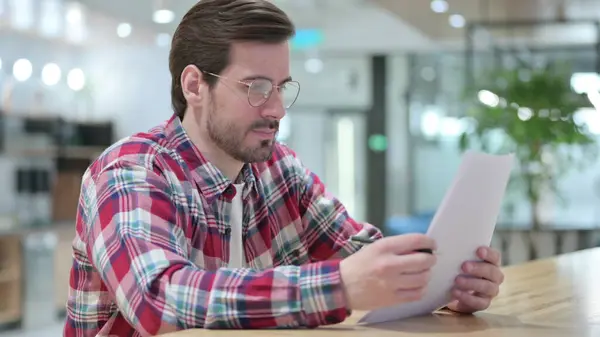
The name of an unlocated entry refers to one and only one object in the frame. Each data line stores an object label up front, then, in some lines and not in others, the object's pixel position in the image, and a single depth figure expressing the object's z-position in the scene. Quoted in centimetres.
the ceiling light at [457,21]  992
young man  125
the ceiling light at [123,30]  905
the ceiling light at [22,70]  816
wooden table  125
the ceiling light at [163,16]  821
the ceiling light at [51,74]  875
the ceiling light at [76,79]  912
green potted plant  798
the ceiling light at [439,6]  912
